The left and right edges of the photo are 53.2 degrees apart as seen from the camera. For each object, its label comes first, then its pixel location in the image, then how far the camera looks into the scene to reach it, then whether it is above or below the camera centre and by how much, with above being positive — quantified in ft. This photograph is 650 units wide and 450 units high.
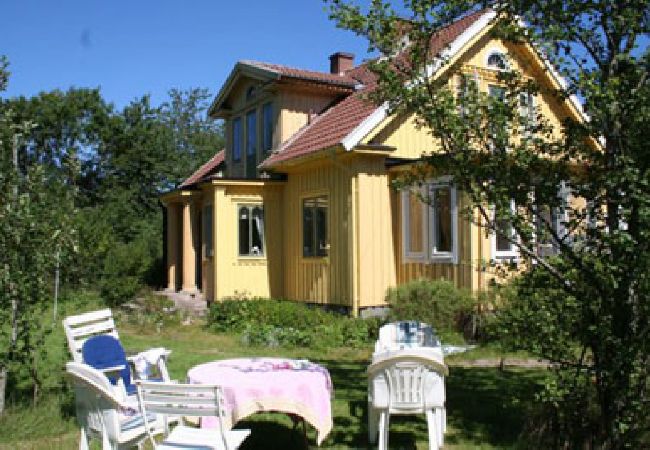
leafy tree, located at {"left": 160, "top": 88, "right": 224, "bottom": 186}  168.14 +32.73
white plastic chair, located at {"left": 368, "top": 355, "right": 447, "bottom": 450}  17.57 -4.02
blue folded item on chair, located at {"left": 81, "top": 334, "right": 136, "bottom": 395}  20.47 -3.49
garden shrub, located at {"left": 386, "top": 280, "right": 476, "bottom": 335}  38.58 -3.82
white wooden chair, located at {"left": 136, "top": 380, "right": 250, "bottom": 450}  13.50 -3.46
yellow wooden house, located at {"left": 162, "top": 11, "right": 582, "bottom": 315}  44.39 +3.14
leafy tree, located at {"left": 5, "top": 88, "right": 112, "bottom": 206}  128.88 +24.58
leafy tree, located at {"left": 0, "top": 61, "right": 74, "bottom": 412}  21.62 +0.20
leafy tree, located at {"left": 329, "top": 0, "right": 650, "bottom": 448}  14.49 +1.61
